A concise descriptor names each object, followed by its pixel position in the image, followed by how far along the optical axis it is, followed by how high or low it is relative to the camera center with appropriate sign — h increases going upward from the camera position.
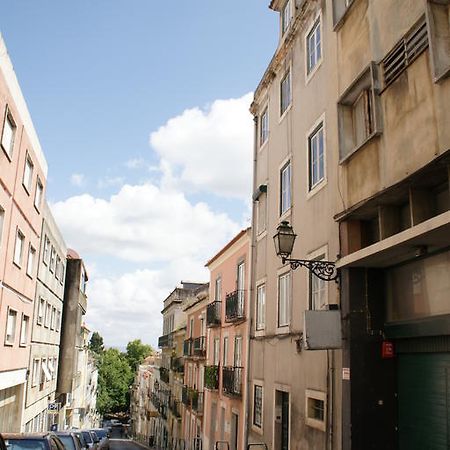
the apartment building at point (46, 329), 23.78 +0.61
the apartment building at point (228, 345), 17.52 +0.05
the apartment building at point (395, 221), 6.87 +1.89
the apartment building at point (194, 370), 26.16 -1.33
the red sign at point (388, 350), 8.27 +0.00
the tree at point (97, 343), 116.88 +0.02
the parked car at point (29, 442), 9.49 -1.74
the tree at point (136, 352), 112.56 -1.64
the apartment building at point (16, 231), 16.14 +3.75
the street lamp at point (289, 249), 9.38 +1.71
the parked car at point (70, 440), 14.15 -2.56
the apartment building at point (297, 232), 9.78 +2.52
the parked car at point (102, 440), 21.27 -4.33
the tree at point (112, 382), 92.06 -6.50
